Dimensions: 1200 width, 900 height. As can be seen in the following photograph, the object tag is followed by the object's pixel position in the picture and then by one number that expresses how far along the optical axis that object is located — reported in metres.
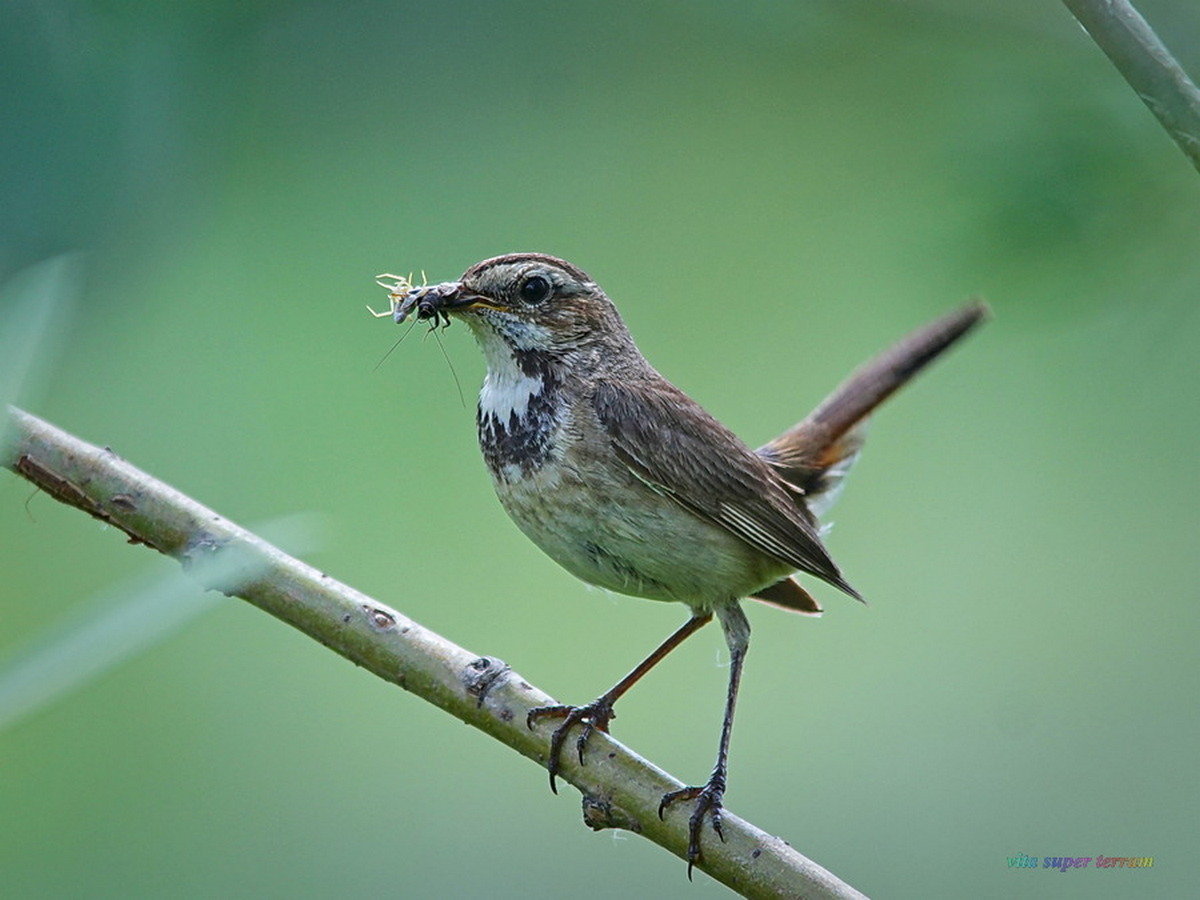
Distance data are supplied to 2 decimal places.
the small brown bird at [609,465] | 6.20
